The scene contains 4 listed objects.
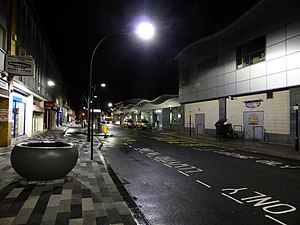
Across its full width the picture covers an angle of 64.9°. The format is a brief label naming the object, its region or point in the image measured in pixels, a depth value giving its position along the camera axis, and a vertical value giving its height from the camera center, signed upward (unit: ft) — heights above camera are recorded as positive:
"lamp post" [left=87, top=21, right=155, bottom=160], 33.09 +12.39
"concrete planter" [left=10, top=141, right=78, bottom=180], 20.44 -3.98
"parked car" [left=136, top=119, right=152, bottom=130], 137.08 -4.69
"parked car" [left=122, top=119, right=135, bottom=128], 165.59 -4.77
